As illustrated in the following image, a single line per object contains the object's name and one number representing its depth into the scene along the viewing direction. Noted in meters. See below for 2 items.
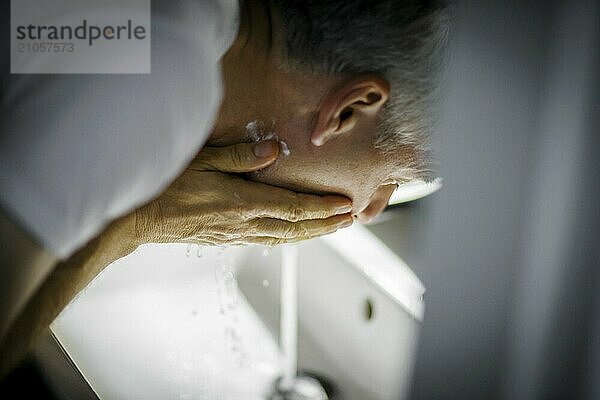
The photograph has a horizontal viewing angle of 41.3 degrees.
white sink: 0.86
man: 0.52
